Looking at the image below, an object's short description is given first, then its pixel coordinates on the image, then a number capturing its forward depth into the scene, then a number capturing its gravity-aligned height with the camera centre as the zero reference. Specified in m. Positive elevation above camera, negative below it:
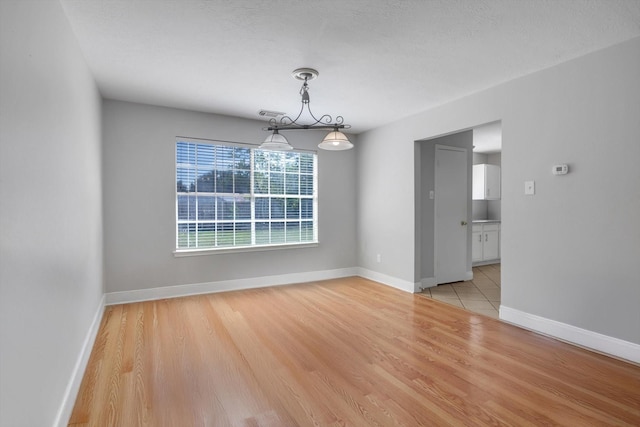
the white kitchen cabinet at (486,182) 7.46 +0.60
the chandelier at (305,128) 3.13 +0.70
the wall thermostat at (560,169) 2.99 +0.35
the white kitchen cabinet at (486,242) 6.66 -0.69
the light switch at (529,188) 3.26 +0.20
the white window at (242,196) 4.58 +0.19
